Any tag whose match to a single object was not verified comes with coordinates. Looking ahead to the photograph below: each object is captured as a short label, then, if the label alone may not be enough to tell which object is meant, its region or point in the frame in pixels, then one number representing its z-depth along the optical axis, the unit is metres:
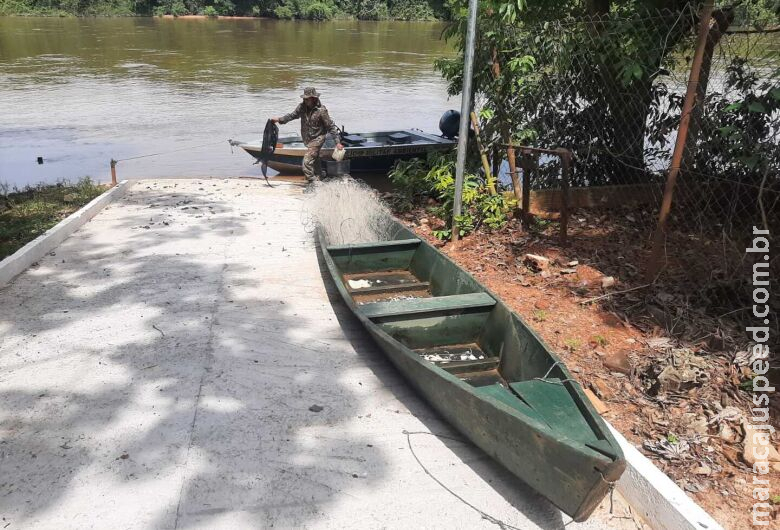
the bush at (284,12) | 65.12
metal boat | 10.75
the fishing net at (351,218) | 6.66
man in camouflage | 9.88
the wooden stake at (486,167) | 7.29
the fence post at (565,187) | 6.01
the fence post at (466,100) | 5.87
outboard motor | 11.41
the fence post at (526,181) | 6.42
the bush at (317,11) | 65.12
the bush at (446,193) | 7.03
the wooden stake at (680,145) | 4.37
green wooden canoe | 2.74
